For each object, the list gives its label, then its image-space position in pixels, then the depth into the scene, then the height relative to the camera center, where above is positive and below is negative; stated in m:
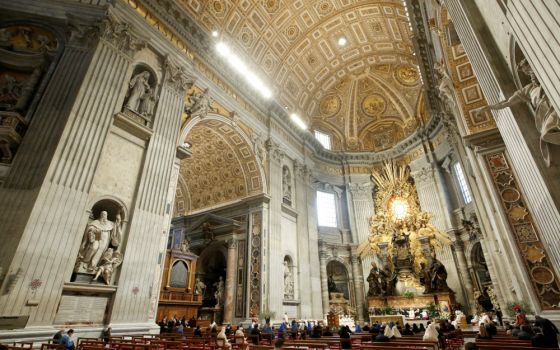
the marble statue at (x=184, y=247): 12.85 +2.74
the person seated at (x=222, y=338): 5.31 -0.41
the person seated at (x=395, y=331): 6.93 -0.40
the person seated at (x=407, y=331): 8.18 -0.46
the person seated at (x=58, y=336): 4.97 -0.35
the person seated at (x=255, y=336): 6.92 -0.49
